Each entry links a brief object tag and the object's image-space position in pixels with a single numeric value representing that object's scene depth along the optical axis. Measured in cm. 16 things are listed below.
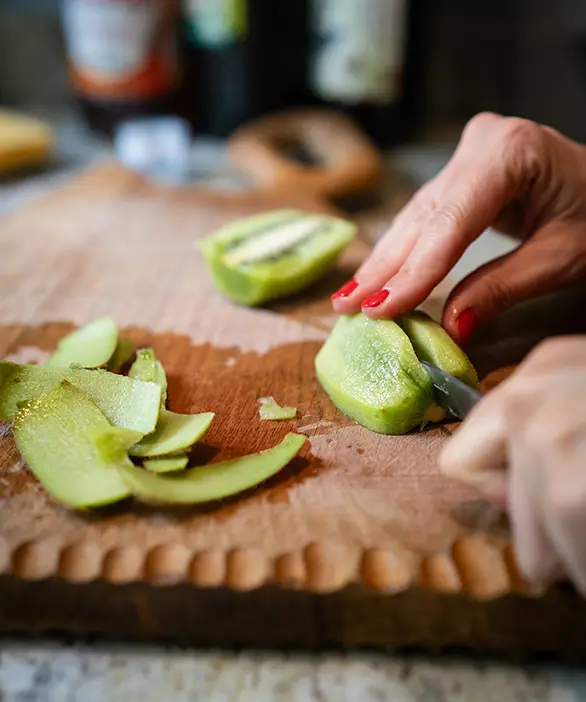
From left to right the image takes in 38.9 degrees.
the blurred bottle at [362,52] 64
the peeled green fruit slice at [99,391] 31
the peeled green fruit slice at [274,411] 33
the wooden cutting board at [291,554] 24
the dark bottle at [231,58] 67
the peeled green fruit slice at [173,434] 30
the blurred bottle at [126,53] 67
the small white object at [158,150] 64
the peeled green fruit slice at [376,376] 31
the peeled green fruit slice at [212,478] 27
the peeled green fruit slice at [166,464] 29
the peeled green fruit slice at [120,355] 36
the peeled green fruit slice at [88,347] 35
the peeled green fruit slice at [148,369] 35
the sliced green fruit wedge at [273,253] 42
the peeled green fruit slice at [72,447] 28
